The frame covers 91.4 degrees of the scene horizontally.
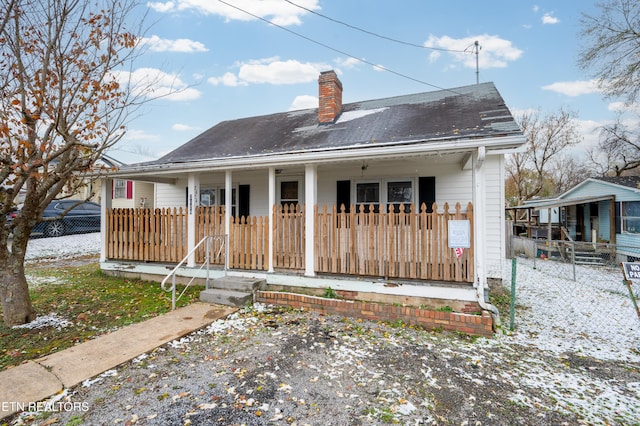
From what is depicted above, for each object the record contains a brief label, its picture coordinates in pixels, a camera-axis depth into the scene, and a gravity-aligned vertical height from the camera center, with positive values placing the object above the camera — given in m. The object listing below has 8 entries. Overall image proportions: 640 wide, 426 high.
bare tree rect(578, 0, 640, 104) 15.12 +8.71
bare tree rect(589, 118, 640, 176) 21.83 +5.50
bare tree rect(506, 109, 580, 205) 26.16 +6.63
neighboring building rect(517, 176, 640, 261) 13.12 +0.34
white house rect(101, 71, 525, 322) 5.07 +0.58
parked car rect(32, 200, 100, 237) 14.26 +0.06
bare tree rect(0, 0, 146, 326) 4.39 +1.84
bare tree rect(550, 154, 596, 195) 32.38 +5.07
